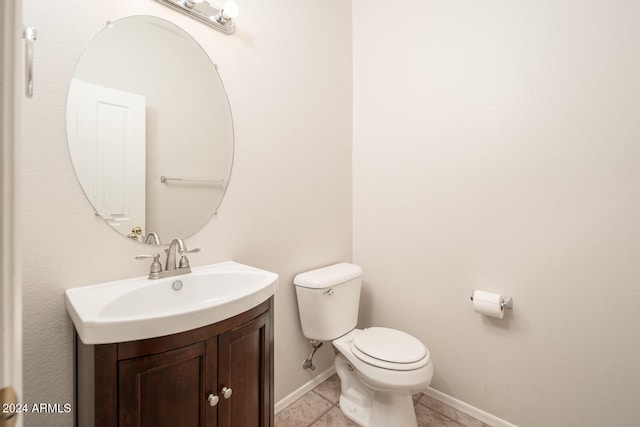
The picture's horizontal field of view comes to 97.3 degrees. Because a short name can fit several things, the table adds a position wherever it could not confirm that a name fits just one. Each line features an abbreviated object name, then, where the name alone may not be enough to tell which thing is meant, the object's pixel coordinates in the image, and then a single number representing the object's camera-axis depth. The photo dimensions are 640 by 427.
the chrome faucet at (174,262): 1.05
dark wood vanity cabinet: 0.70
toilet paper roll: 1.36
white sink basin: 0.69
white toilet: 1.25
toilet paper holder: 1.39
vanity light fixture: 1.13
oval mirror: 0.97
